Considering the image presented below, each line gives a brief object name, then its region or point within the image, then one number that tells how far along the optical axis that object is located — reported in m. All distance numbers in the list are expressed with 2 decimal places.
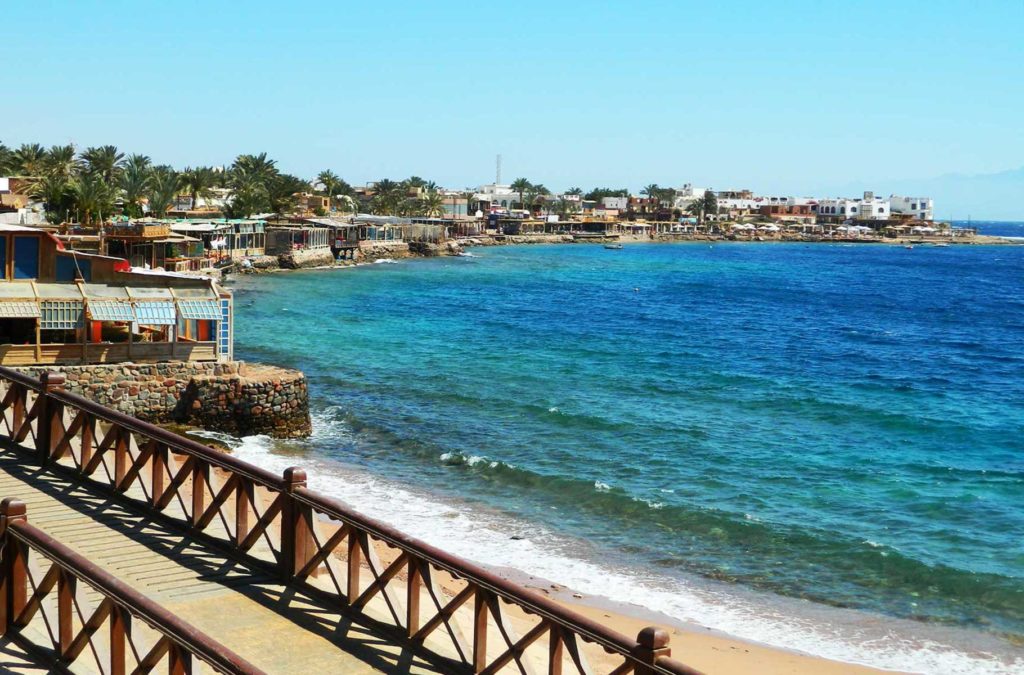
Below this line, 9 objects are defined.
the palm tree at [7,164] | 81.85
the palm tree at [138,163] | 84.71
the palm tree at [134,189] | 72.86
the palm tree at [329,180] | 132.38
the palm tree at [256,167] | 108.56
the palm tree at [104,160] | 87.50
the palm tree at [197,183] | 99.06
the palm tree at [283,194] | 106.12
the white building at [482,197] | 186.88
